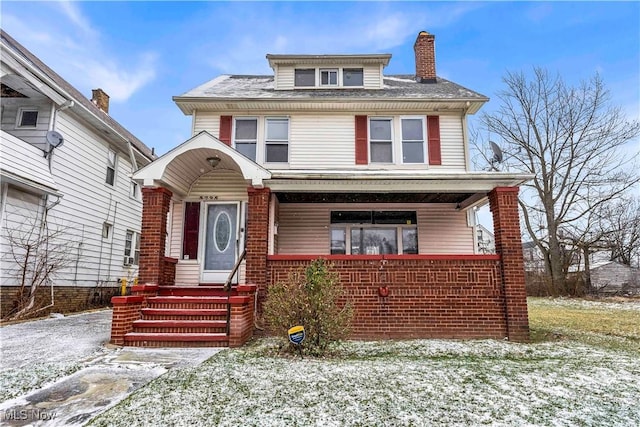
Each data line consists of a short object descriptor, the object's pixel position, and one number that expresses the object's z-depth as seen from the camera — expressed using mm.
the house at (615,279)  18672
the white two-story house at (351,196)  6793
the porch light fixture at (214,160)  7682
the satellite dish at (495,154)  8633
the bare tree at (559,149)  19795
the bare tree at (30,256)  8711
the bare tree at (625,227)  21109
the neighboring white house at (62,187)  8625
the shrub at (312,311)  5156
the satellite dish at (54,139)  9578
